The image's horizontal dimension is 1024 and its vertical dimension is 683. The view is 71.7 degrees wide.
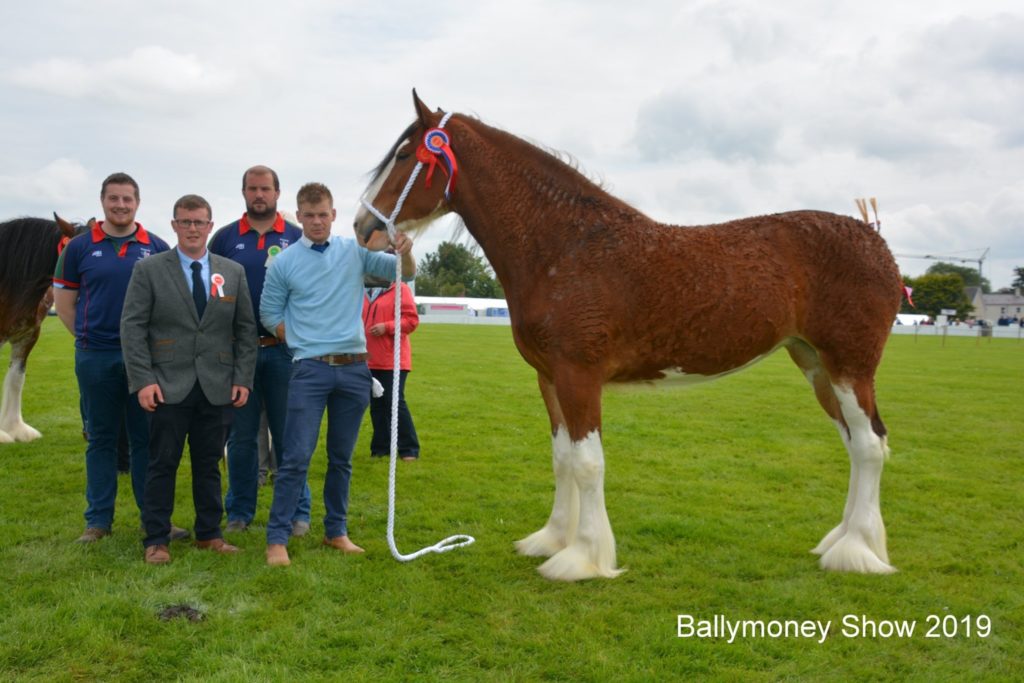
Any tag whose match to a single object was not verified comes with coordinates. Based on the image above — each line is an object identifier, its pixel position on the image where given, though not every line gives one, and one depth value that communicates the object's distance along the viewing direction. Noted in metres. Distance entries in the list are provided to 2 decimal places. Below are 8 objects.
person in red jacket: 7.78
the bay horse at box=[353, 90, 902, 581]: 4.46
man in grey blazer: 4.57
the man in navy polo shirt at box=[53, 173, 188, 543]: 4.95
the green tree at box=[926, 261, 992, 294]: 104.50
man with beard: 5.31
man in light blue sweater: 4.67
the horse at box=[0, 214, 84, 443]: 7.82
